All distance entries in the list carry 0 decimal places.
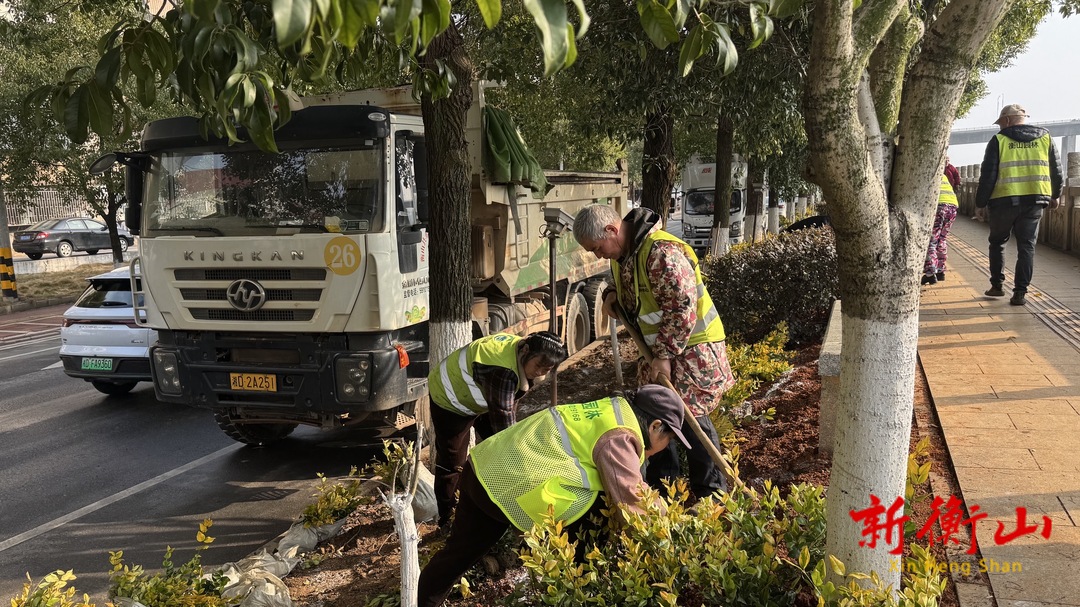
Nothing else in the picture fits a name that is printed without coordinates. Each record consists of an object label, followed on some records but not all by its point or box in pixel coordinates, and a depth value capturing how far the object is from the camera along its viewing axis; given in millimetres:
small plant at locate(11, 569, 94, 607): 2924
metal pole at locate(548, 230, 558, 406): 6199
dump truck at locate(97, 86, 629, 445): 5637
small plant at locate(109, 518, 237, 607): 3311
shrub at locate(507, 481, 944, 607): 2592
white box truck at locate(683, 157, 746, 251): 23328
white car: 8117
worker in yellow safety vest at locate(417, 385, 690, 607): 2891
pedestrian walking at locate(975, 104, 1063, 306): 6945
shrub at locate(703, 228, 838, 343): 7305
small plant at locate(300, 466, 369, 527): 4418
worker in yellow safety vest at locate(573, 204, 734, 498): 3746
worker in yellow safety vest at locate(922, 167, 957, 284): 7762
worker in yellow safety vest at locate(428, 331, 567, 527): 3889
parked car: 26359
